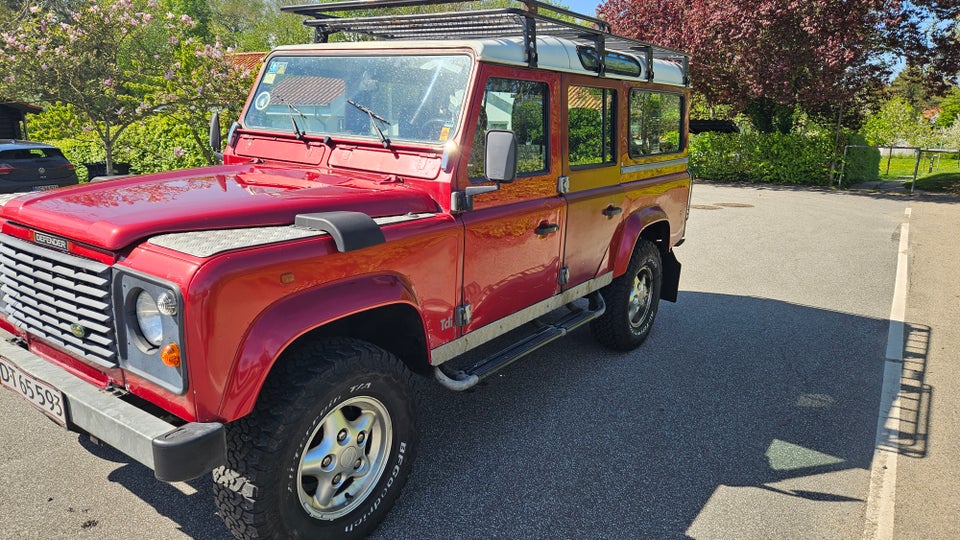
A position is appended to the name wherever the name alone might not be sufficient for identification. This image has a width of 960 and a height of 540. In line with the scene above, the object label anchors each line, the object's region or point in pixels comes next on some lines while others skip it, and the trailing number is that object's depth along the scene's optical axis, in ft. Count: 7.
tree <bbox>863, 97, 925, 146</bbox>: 104.83
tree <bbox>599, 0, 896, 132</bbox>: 54.08
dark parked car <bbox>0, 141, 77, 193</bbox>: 36.37
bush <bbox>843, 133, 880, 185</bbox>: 64.13
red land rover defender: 8.04
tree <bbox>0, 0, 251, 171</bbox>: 41.83
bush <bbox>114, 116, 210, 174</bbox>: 53.11
